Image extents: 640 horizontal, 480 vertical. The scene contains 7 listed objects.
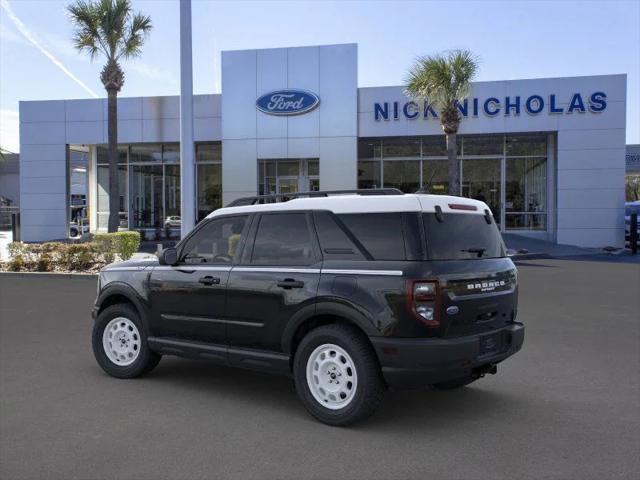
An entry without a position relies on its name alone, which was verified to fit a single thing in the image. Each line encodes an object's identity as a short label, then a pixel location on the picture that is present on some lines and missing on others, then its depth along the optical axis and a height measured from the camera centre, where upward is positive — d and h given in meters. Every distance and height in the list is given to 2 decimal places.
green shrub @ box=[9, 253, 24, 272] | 16.30 -1.09
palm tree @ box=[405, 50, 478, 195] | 22.44 +5.10
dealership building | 24.67 +3.70
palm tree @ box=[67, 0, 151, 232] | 23.55 +7.21
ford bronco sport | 4.49 -0.57
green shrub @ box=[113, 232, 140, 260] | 16.11 -0.54
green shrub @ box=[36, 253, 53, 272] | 16.22 -1.06
